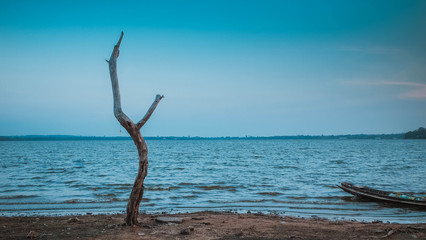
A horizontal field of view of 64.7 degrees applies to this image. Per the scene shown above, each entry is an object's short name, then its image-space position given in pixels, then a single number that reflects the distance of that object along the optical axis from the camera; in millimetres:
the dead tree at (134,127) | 8438
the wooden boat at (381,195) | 14816
